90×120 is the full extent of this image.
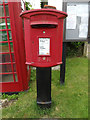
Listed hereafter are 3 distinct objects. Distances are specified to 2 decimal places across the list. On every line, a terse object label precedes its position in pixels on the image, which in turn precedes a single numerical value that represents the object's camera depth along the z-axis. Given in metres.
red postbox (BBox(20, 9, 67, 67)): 1.47
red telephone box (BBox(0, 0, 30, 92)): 2.24
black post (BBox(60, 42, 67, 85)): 2.74
